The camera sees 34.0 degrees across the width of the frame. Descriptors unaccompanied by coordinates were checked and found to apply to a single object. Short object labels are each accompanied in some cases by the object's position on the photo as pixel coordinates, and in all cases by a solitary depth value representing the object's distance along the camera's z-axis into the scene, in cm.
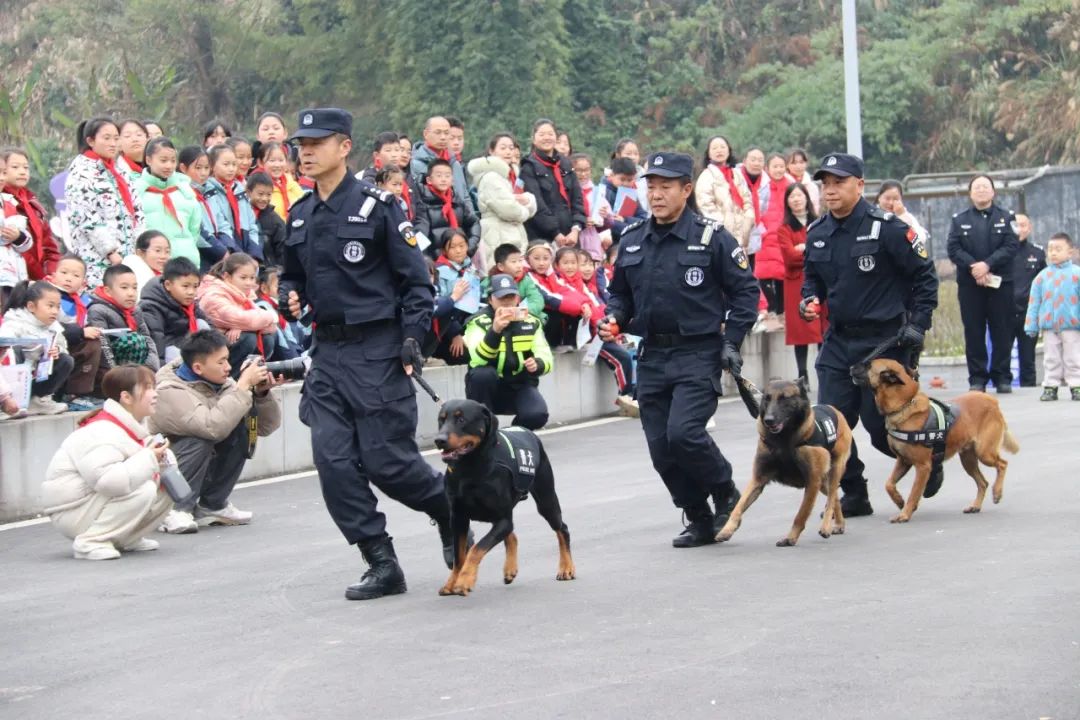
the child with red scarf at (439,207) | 1522
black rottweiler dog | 776
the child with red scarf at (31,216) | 1251
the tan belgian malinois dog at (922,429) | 999
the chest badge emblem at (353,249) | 798
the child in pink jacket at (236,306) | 1235
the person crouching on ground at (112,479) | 975
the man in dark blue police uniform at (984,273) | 1761
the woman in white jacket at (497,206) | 1599
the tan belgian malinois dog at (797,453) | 911
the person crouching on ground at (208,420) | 1056
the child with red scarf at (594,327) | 1584
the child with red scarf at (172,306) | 1196
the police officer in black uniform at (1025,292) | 1869
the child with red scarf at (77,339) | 1168
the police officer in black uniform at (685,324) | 918
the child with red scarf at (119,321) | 1166
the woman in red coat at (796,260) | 1748
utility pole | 2222
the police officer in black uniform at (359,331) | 798
